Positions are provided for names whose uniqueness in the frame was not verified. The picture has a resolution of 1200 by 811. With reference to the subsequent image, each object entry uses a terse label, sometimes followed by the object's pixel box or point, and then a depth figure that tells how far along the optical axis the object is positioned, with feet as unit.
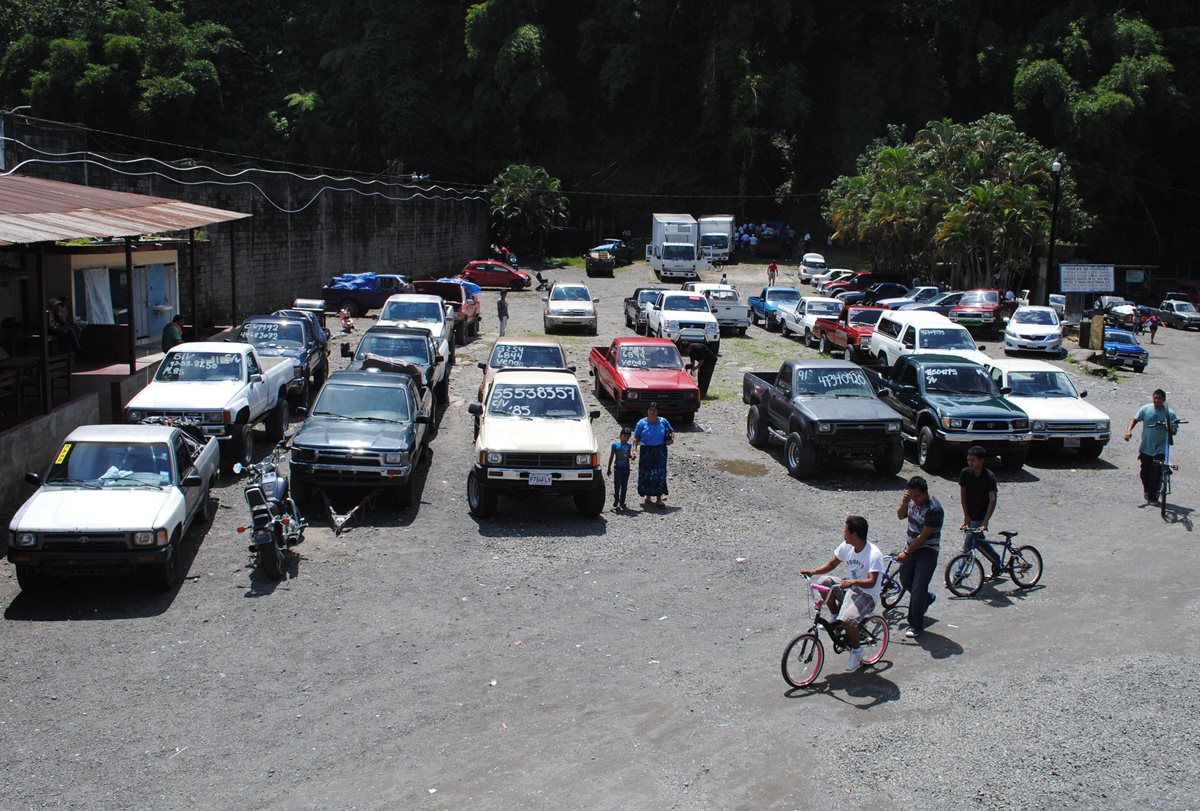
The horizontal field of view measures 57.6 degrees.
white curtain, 76.33
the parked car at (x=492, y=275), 159.63
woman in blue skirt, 49.37
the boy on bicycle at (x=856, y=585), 29.58
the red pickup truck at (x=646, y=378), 65.51
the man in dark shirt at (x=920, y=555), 32.22
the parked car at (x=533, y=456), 45.60
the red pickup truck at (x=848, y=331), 92.84
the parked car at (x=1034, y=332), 103.40
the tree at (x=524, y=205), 200.85
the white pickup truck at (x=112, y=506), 35.09
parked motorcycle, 37.99
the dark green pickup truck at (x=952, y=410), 57.06
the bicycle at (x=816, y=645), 29.43
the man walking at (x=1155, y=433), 49.42
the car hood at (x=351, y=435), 45.24
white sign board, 128.16
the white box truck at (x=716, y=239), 191.21
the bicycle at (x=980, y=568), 37.37
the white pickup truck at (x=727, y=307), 112.98
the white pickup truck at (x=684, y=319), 95.76
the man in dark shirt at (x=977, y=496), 36.50
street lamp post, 117.50
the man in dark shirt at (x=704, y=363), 76.64
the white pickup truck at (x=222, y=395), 52.16
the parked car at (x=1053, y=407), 60.18
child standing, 49.01
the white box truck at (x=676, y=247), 170.45
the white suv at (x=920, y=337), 78.74
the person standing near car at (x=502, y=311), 103.65
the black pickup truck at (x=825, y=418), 54.85
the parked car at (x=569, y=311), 109.70
